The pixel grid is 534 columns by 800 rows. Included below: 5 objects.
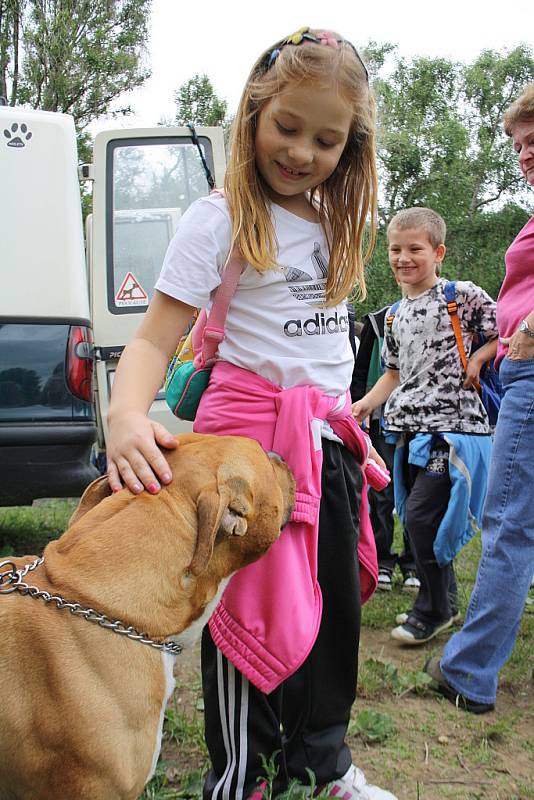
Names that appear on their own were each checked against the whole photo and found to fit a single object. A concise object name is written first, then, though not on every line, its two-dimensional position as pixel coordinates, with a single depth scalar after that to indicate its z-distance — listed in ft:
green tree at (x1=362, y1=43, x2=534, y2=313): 82.84
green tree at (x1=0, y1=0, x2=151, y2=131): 69.26
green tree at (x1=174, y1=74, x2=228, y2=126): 92.94
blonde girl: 7.20
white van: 15.64
